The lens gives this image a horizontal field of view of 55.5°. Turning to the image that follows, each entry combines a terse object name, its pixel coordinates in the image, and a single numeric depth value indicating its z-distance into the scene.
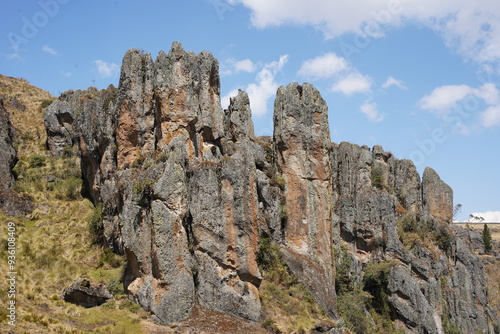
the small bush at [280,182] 36.06
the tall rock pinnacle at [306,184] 33.91
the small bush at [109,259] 31.02
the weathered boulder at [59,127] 45.12
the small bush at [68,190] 38.75
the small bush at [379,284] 44.81
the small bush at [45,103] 51.62
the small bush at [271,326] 26.89
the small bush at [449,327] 49.66
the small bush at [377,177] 54.16
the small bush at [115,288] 28.20
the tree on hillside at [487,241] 85.25
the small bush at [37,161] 41.99
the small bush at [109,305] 26.61
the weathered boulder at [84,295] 27.06
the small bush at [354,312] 35.97
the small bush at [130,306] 26.18
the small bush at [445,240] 58.16
